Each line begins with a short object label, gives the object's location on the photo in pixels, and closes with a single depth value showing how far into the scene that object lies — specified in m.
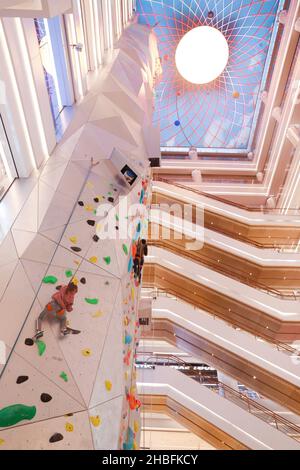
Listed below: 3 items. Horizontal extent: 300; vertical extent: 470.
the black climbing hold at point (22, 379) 2.40
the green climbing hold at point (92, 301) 3.18
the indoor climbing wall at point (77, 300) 2.34
